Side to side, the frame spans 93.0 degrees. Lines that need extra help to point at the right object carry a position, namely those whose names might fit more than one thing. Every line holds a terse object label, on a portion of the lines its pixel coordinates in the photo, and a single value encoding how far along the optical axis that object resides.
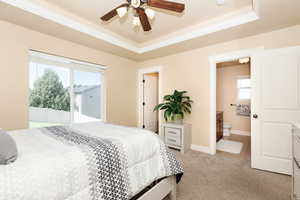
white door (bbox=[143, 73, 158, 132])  4.42
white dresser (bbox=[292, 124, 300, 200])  1.23
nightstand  2.99
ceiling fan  1.60
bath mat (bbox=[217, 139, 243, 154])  3.12
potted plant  3.09
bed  0.73
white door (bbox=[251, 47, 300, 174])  2.05
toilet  4.55
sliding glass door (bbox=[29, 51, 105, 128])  2.55
